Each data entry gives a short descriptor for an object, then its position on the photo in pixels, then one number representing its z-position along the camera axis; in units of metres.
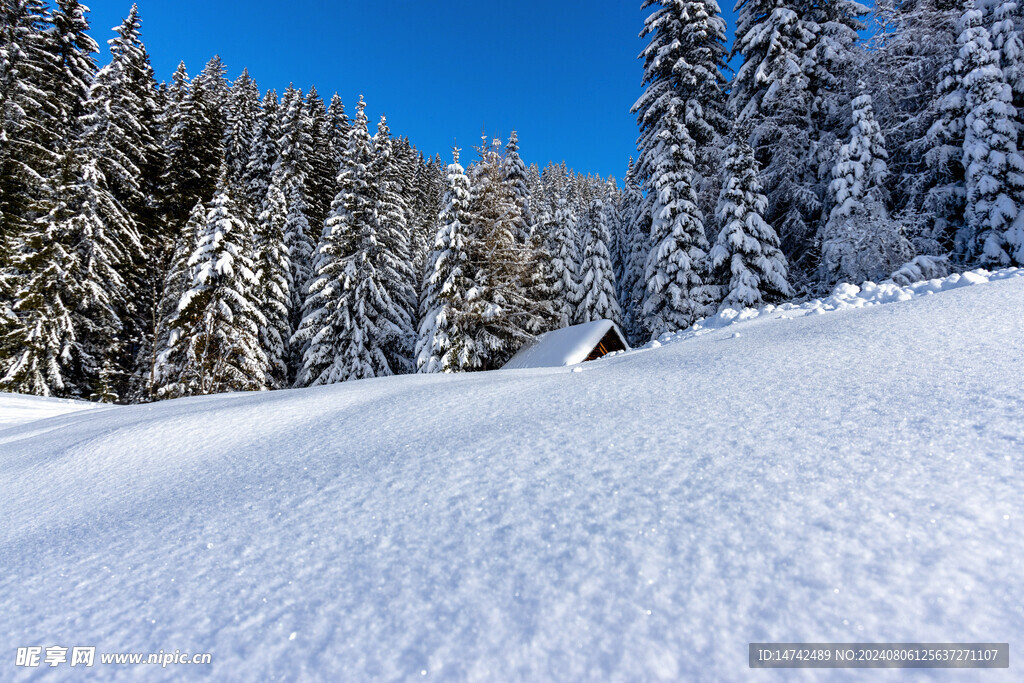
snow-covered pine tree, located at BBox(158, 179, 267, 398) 17.91
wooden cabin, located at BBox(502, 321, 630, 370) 14.62
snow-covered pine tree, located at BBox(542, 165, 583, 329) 26.53
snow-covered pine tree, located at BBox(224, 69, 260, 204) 28.62
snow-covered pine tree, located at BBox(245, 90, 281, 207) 27.00
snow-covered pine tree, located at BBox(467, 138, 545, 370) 16.78
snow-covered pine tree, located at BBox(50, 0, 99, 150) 18.97
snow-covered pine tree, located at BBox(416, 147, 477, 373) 16.31
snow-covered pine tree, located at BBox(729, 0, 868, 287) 15.94
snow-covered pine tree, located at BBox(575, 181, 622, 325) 25.44
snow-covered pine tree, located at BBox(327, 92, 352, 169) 33.97
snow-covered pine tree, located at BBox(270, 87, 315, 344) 23.36
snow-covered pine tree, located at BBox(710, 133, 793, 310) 15.70
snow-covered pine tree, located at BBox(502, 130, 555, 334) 18.35
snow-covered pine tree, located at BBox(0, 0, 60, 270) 16.06
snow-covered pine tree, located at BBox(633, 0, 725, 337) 17.42
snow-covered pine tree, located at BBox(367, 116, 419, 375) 19.89
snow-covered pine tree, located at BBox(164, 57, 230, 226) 23.38
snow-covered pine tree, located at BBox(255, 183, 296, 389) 20.83
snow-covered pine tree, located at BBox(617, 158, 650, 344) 20.81
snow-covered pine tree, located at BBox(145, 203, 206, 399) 18.58
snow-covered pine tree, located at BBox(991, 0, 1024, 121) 12.22
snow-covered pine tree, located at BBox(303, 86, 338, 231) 28.11
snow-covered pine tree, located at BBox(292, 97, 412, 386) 18.59
